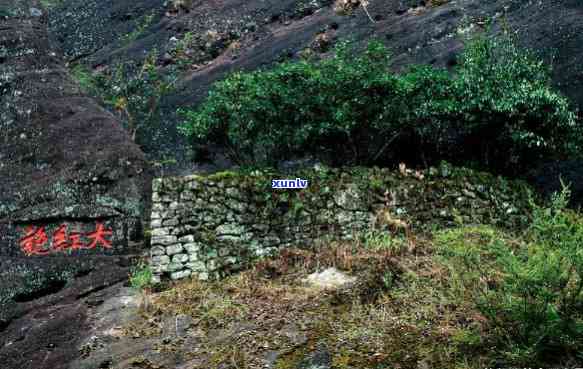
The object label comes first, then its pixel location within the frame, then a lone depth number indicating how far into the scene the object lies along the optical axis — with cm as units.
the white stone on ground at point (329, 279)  847
